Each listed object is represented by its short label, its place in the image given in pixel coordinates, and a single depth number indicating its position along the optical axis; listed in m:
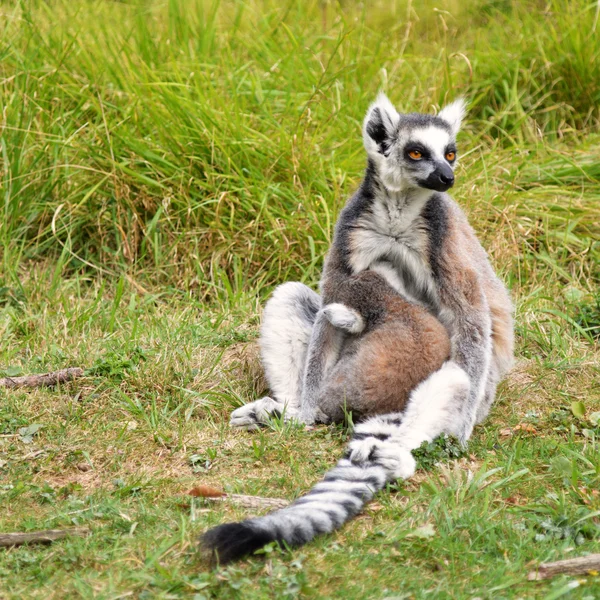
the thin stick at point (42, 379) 8.51
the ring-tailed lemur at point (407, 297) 7.59
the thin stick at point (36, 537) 5.72
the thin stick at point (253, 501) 6.37
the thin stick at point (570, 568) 5.31
